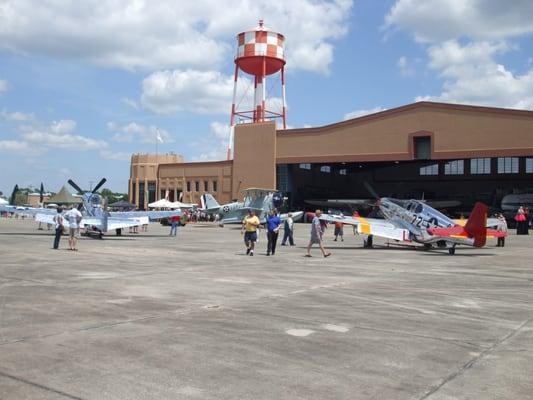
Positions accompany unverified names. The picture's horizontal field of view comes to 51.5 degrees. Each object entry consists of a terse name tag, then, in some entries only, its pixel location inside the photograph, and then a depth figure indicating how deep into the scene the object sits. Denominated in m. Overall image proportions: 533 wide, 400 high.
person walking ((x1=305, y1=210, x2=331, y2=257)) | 19.09
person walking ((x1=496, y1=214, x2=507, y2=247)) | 25.16
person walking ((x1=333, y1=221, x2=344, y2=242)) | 29.30
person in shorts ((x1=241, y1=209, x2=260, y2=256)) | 19.02
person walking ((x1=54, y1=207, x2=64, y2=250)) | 20.14
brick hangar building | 49.50
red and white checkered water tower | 64.50
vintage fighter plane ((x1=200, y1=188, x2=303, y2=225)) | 41.95
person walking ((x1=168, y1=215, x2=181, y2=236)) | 30.83
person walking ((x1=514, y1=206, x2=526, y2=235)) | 34.72
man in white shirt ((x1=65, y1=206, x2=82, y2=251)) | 19.58
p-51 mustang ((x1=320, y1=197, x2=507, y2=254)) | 19.81
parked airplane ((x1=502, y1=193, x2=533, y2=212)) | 54.59
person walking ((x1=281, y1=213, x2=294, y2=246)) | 25.06
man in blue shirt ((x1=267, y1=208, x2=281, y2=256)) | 19.70
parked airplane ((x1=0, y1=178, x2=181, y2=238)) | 27.14
